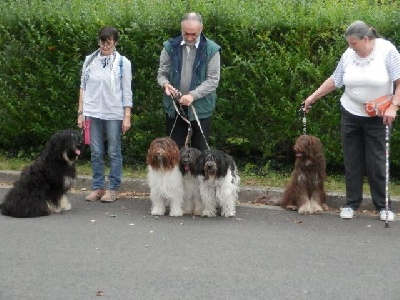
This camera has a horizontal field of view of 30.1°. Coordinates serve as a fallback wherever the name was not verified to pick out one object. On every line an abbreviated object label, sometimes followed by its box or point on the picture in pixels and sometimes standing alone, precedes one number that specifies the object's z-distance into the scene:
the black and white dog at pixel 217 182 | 8.66
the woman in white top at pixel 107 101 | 9.48
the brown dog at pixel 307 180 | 8.84
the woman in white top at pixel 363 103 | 8.41
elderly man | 9.08
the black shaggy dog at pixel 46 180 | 8.88
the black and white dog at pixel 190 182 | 8.82
